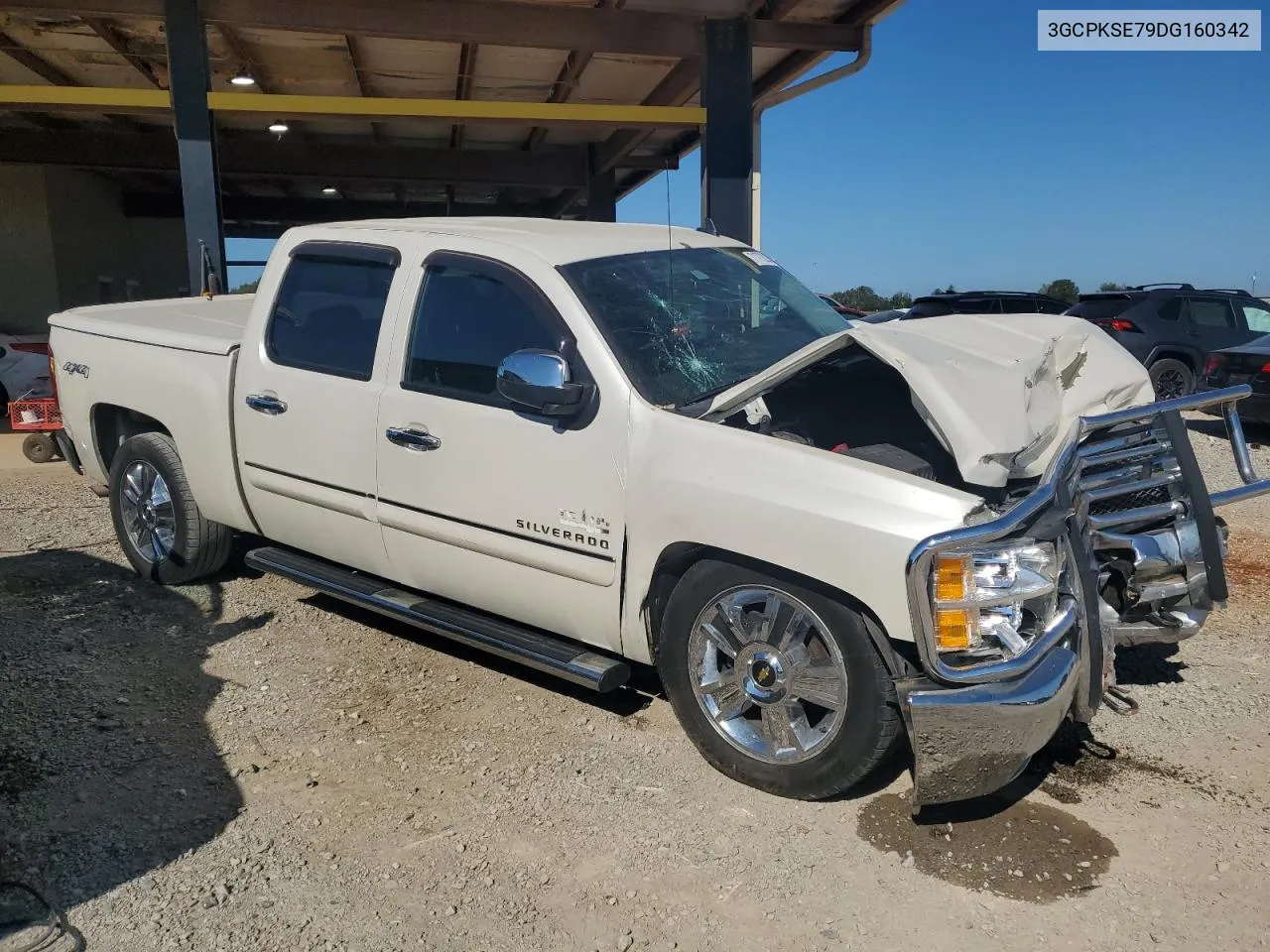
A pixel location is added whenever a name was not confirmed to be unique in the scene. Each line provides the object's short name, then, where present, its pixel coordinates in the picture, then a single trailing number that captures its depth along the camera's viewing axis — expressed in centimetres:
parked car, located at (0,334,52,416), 1211
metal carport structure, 891
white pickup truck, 302
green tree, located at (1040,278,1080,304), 3817
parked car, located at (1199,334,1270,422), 1052
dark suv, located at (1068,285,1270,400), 1391
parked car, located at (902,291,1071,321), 1672
